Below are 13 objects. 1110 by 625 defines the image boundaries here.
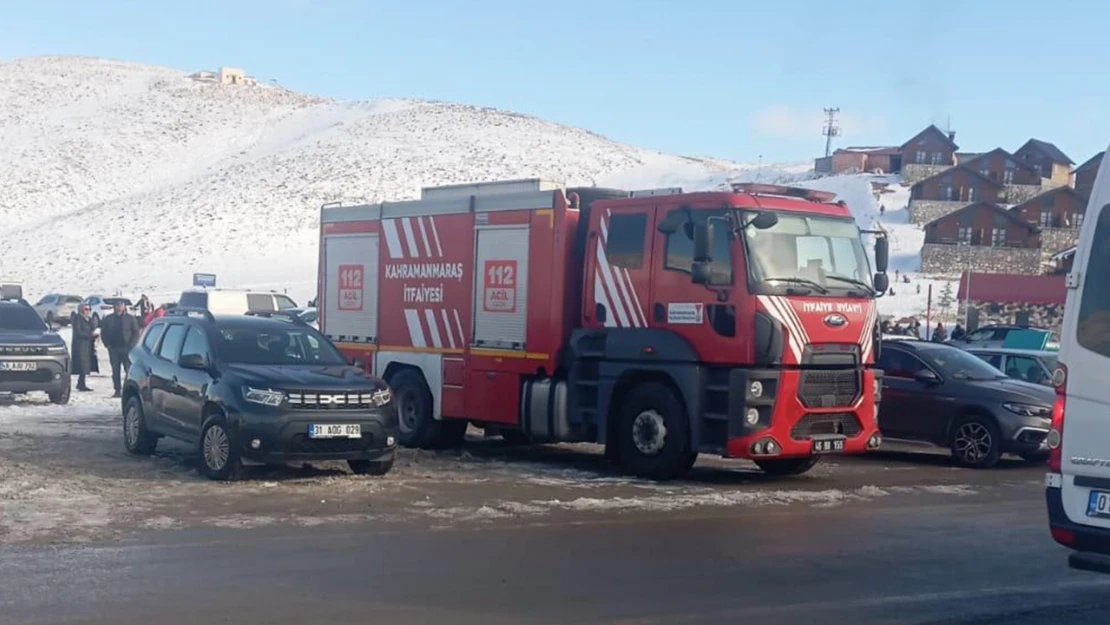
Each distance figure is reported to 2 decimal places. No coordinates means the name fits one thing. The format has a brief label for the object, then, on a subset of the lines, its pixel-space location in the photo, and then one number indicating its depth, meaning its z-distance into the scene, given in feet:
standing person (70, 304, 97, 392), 83.97
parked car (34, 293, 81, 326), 182.29
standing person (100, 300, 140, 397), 80.07
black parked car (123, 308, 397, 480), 43.57
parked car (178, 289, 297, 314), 115.96
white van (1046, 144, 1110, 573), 25.03
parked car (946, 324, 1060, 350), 106.22
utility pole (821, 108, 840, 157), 429.79
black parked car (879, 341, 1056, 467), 55.57
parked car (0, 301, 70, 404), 69.36
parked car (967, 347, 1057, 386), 67.77
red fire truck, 45.70
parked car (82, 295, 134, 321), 172.78
